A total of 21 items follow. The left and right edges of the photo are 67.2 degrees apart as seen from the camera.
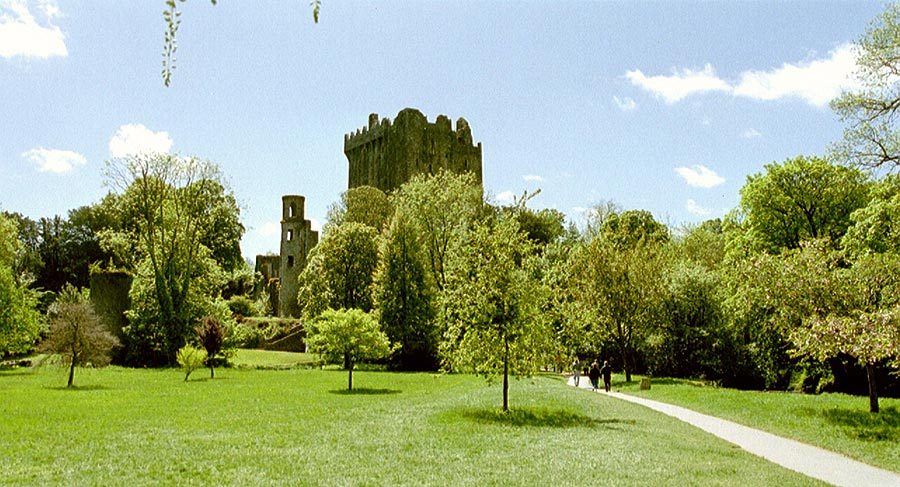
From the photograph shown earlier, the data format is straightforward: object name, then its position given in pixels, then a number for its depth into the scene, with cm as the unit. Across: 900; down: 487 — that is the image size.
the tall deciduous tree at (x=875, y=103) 2314
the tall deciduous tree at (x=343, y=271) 5109
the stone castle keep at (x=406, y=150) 9031
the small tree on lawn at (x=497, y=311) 2141
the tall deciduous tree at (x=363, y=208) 7112
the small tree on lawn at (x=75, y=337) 2952
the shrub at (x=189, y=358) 3222
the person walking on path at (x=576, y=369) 3522
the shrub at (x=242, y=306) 7056
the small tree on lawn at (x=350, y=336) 3059
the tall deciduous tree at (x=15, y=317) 3403
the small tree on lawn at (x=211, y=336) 3547
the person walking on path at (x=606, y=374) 3173
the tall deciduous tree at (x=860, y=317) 1736
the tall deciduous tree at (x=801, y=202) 3472
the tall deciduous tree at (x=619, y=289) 3784
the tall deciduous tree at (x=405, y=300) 4672
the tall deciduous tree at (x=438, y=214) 5406
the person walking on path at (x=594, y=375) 3253
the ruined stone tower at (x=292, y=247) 7745
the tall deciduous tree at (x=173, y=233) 4606
